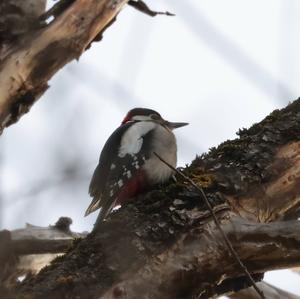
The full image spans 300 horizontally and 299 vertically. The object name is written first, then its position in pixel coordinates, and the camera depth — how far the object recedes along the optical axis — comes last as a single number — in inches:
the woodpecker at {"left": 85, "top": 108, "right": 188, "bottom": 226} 292.5
